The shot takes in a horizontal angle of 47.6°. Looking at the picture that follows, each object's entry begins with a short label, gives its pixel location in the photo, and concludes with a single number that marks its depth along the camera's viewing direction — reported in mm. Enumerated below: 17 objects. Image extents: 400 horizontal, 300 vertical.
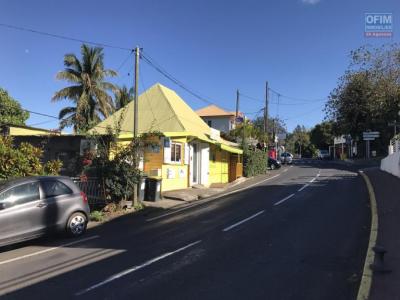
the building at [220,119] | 78438
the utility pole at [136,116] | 17681
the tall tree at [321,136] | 102375
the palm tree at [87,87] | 40375
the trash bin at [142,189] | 18605
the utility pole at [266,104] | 52869
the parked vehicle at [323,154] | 76994
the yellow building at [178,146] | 23062
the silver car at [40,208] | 10305
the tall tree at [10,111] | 42844
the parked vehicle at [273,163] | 49000
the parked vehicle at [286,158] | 60688
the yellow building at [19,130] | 25322
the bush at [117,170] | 16891
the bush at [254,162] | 36625
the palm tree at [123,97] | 48262
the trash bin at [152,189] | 19438
